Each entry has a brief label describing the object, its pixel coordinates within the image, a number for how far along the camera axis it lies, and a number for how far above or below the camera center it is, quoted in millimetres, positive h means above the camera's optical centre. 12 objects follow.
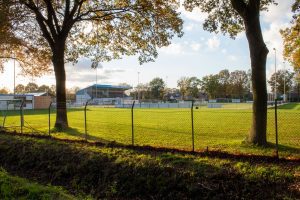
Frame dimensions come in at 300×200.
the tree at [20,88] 141388 +5403
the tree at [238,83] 123650 +6473
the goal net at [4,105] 50450 -756
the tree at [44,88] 140325 +5511
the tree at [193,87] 134500 +5409
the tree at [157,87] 138925 +5644
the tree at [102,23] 20391 +5018
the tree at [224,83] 125812 +6642
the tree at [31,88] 145375 +5706
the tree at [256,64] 12086 +1305
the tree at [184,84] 135625 +6619
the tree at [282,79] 118369 +7411
